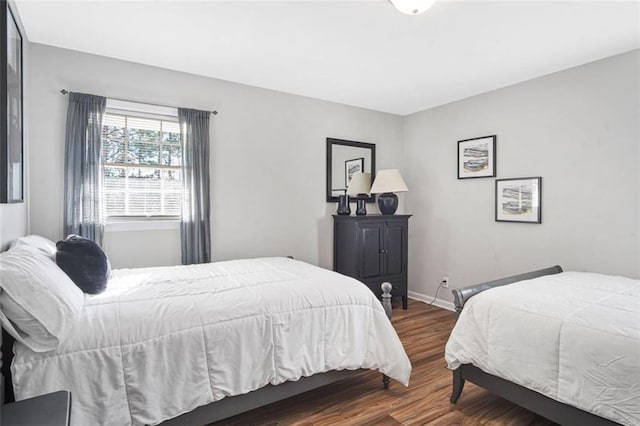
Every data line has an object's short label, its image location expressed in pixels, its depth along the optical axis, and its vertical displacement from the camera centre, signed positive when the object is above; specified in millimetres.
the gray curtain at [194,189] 3303 +170
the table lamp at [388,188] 4152 +228
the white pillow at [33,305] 1390 -408
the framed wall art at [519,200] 3418 +78
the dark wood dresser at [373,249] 3980 -498
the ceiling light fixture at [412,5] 2043 +1197
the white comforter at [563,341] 1535 -673
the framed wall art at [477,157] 3826 +568
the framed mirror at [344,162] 4297 +571
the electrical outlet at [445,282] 4320 -922
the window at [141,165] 3076 +380
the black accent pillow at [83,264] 1899 -320
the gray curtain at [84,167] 2830 +322
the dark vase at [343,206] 4207 +12
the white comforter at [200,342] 1546 -699
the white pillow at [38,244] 1916 -216
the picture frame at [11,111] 1656 +501
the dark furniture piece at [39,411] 1085 -670
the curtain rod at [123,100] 2828 +935
